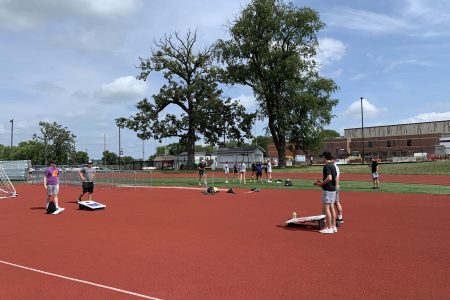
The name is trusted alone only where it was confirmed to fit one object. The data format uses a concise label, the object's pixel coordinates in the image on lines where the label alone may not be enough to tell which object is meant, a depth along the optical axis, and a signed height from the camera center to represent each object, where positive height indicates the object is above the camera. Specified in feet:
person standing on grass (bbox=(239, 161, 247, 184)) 104.68 -2.25
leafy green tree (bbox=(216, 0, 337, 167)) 175.31 +40.38
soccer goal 84.12 -5.06
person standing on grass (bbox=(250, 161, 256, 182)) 110.42 -1.65
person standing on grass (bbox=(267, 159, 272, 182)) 108.37 -2.17
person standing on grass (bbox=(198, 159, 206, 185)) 102.15 -1.36
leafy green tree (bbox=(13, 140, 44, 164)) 309.14 +9.96
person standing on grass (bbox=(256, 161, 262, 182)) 106.83 -2.10
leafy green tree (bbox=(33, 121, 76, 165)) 290.76 +15.96
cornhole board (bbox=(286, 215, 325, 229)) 38.11 -5.48
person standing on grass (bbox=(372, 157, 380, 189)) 82.99 -2.30
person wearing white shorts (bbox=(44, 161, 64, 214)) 53.67 -2.74
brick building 352.24 +17.93
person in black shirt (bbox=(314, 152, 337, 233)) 36.04 -2.47
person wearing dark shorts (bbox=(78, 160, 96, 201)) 59.93 -2.14
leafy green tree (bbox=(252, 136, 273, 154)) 501.19 +24.45
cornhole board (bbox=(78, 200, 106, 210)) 56.18 -5.50
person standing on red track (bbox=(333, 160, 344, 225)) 39.16 -4.92
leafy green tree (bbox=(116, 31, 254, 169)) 194.59 +25.52
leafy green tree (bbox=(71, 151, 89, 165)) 309.36 +5.27
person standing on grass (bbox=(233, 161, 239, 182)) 125.18 -2.83
